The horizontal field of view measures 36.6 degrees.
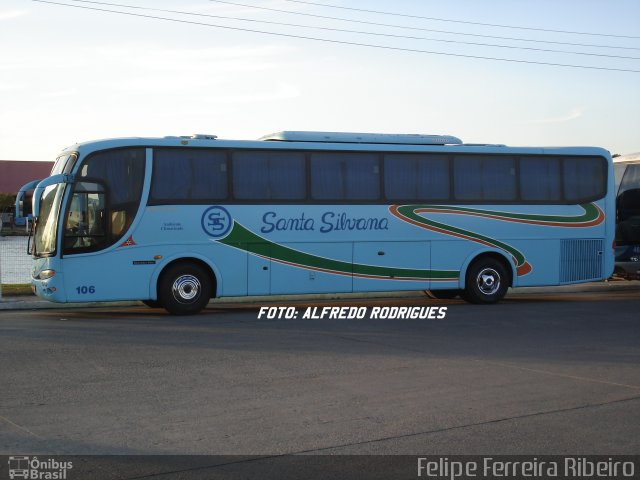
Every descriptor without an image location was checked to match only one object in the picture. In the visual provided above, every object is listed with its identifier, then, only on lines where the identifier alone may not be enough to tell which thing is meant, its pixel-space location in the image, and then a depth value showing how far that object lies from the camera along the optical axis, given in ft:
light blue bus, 55.62
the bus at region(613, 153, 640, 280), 78.18
